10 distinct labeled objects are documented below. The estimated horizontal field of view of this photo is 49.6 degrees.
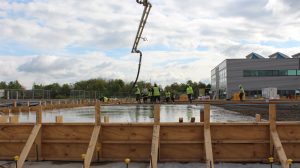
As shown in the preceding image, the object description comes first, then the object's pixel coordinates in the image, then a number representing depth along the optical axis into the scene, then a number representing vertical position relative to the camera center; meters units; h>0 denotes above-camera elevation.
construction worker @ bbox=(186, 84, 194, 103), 27.61 +0.04
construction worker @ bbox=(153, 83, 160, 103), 24.79 -0.01
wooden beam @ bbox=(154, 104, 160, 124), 9.95 -0.71
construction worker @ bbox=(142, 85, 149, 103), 28.85 -0.26
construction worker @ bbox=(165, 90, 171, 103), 28.45 -0.37
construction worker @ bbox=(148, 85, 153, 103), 25.79 -0.17
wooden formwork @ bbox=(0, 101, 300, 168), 9.97 -1.52
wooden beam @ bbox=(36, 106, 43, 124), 10.42 -0.76
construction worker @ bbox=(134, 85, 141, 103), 28.60 -0.26
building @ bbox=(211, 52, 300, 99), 80.57 +4.01
